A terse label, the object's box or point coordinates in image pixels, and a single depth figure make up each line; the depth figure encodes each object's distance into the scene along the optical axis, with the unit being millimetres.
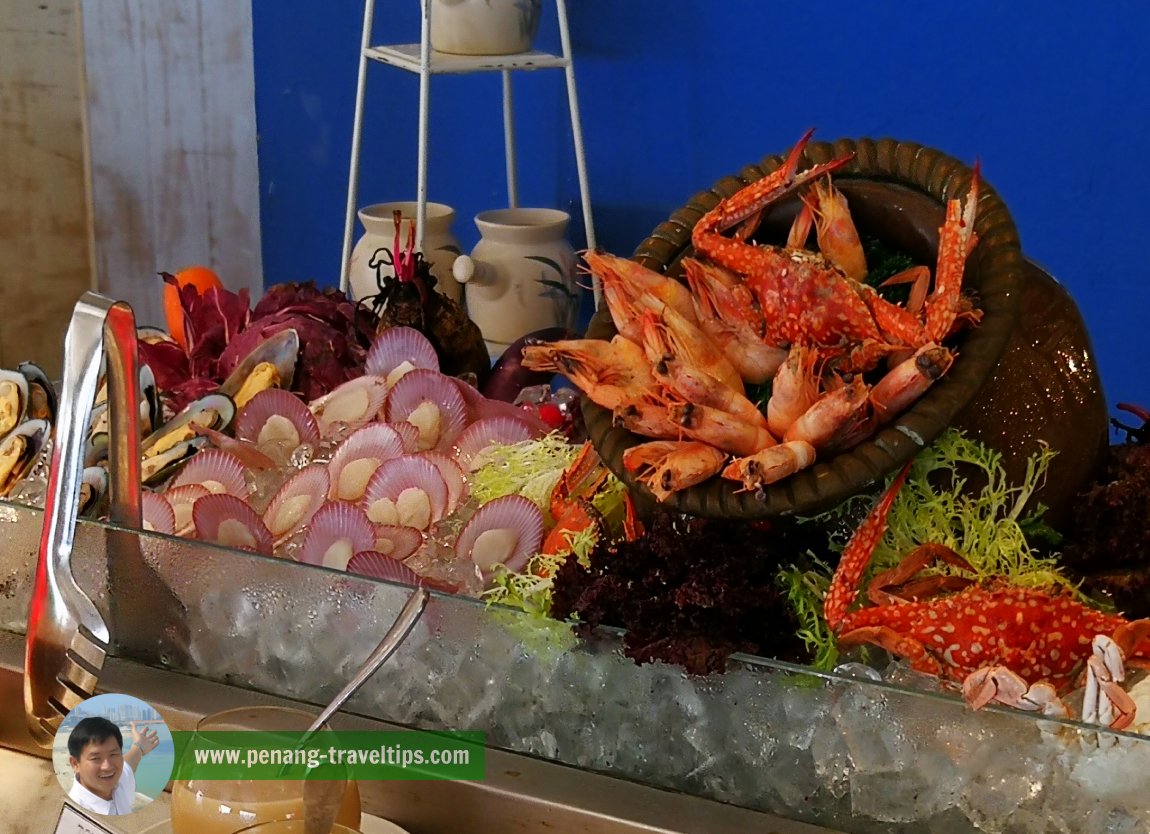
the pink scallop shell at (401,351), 1465
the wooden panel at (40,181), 3180
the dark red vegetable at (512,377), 1588
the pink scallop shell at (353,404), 1385
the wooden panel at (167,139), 3443
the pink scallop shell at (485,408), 1390
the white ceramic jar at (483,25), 2703
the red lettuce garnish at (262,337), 1543
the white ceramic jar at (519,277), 2463
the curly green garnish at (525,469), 1226
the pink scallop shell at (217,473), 1258
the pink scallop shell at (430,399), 1368
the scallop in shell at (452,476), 1234
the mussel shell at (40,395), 1433
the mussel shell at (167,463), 1312
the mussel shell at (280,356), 1525
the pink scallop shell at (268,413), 1373
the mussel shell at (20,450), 1310
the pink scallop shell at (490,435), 1326
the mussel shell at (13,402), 1402
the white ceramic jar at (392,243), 2484
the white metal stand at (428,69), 2662
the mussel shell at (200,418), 1372
